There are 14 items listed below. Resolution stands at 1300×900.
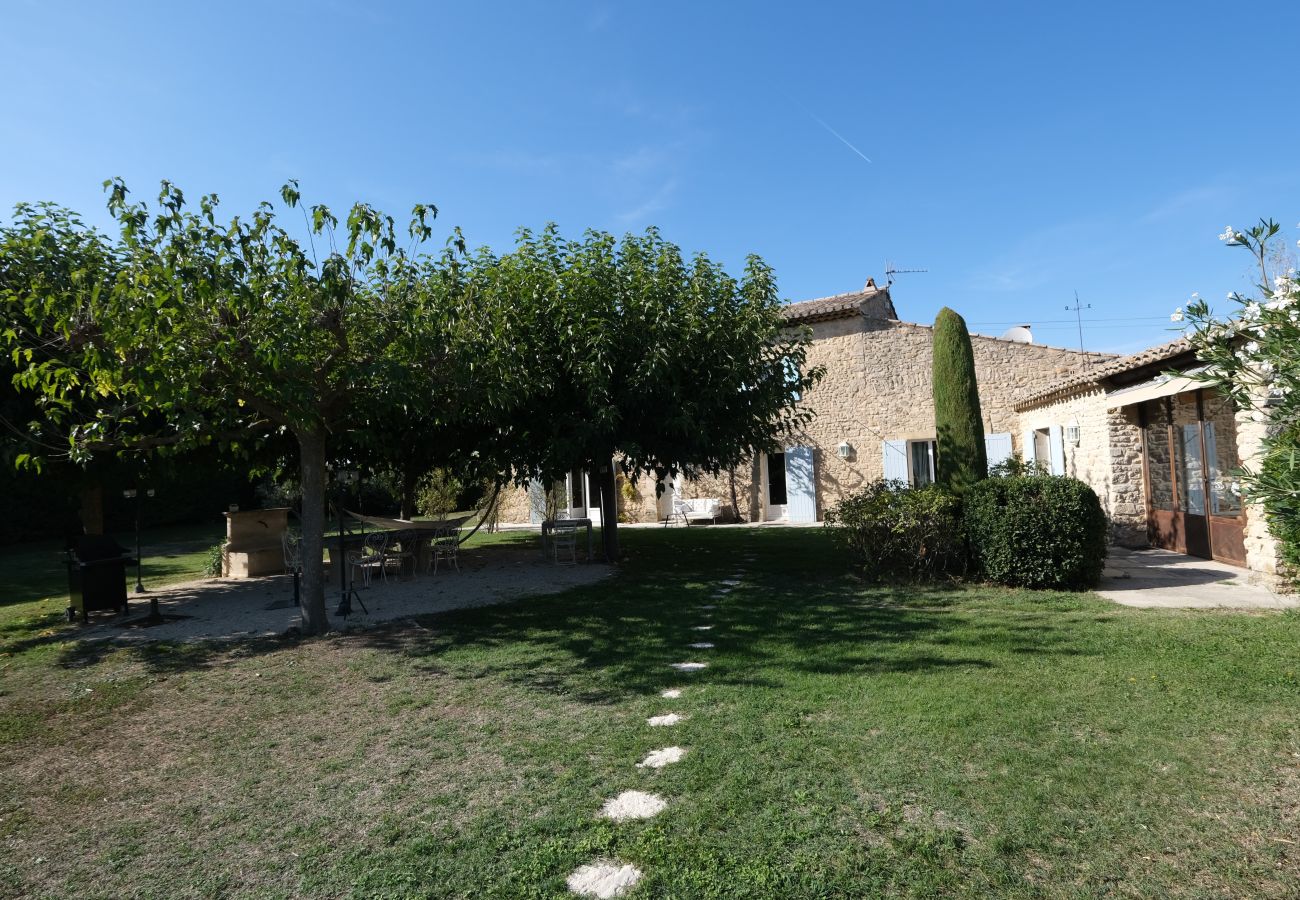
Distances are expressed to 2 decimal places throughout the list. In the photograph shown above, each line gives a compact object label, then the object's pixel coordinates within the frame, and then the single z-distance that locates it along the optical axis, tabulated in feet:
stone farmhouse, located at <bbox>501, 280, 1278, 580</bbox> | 30.07
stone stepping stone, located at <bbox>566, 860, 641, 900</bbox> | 7.87
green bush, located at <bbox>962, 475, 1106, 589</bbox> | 24.25
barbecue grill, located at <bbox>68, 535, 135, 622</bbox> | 25.52
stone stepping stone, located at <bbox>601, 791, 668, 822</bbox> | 9.56
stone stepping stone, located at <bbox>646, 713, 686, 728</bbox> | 13.04
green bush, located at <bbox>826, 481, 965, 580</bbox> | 26.81
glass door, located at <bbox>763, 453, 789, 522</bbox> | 59.16
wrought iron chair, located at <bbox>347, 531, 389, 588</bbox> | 31.63
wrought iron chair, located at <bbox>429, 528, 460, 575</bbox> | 35.32
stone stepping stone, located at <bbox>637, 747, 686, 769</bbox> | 11.20
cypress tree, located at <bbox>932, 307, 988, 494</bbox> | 28.73
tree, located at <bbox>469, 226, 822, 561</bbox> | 29.81
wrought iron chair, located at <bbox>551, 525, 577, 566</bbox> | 36.47
